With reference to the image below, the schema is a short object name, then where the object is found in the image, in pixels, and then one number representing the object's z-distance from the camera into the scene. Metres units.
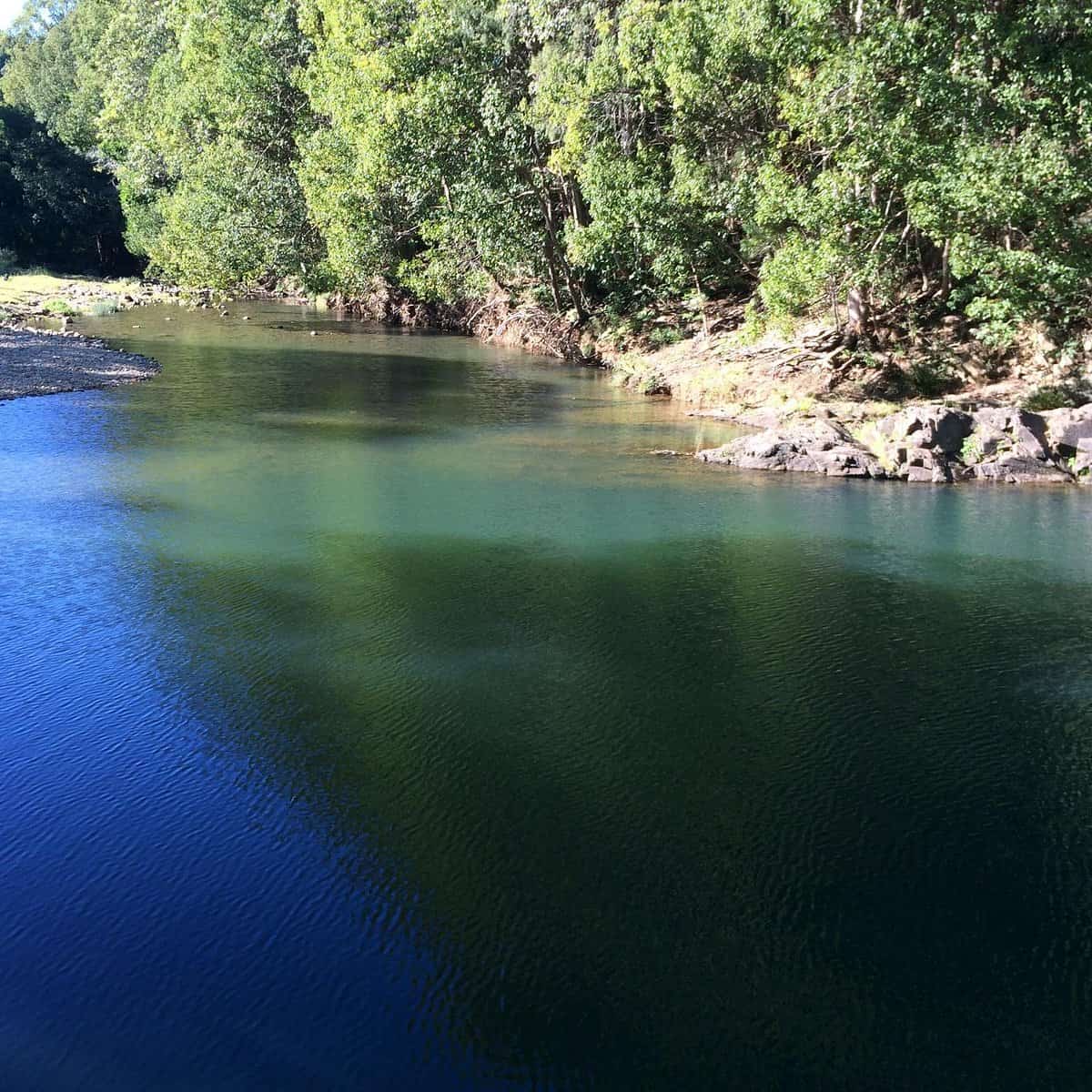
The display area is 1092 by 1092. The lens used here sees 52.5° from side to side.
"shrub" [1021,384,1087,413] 20.03
